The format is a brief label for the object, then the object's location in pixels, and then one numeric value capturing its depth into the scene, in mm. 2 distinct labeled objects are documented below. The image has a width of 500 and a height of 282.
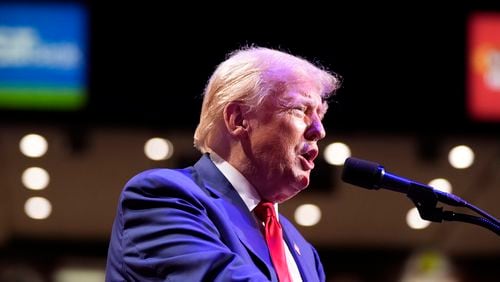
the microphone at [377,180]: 4020
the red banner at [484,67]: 11742
